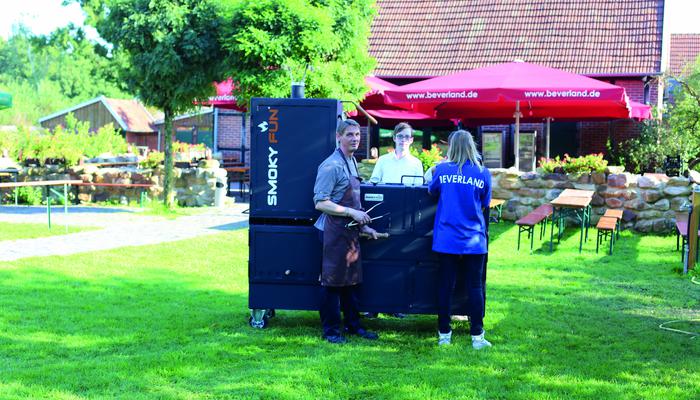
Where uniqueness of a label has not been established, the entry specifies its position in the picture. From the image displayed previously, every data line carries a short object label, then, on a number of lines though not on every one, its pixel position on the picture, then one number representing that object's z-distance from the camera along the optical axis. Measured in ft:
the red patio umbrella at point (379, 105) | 54.80
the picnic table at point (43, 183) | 42.27
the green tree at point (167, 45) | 50.75
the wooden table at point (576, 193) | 42.56
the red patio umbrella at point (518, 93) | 44.50
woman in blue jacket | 20.53
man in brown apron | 20.61
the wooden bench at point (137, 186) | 58.02
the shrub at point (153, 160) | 61.93
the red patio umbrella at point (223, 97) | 55.03
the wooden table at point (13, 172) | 64.18
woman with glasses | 25.34
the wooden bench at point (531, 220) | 37.29
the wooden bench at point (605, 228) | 36.99
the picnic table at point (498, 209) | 47.34
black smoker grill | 21.52
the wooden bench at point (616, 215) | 41.45
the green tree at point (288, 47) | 49.11
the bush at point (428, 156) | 45.96
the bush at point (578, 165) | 46.60
